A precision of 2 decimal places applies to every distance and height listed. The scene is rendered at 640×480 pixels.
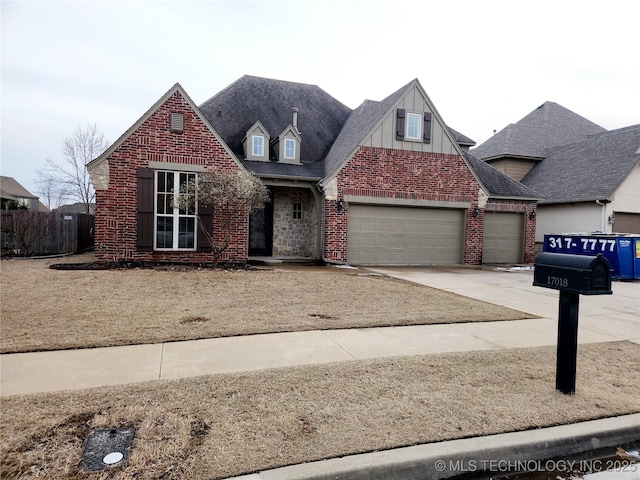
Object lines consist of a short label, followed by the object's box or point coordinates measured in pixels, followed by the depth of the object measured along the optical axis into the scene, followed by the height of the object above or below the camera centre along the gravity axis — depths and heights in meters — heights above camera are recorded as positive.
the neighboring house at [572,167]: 18.67 +3.37
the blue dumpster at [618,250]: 13.58 -0.53
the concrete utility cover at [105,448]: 2.58 -1.48
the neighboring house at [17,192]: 44.01 +2.94
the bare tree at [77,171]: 30.69 +3.80
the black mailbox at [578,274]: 3.56 -0.36
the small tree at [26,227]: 14.26 -0.25
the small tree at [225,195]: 11.93 +0.85
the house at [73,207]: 42.61 +1.45
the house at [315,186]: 12.20 +1.45
